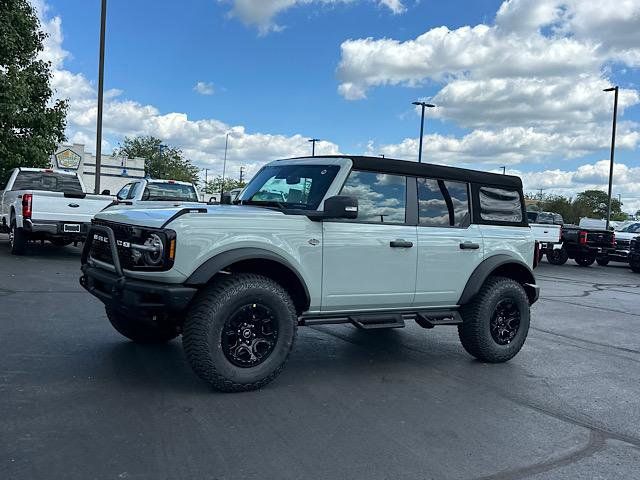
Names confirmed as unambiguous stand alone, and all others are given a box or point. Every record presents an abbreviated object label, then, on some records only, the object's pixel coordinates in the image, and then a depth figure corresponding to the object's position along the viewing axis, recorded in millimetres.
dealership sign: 50062
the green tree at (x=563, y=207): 64375
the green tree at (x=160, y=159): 69725
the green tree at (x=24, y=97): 17109
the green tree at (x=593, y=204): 67938
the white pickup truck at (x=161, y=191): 14617
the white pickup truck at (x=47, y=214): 12164
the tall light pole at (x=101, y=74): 19312
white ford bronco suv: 4449
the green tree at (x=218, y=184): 79188
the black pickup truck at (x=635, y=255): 19922
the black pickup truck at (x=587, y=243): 20906
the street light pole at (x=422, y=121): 43250
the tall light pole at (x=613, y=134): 31094
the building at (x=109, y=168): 60053
